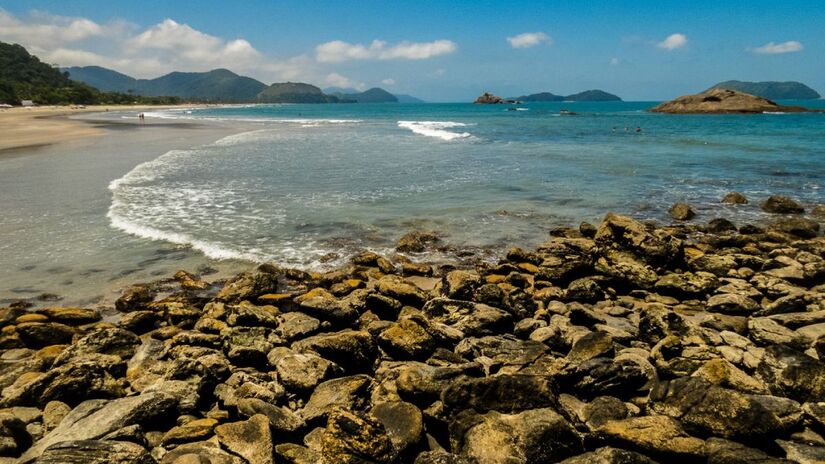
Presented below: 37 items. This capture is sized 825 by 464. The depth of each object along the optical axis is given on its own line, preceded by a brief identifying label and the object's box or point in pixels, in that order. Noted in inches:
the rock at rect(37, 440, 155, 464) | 167.9
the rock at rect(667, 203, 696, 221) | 627.5
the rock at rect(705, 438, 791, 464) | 162.6
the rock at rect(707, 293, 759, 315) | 334.0
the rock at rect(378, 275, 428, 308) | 343.0
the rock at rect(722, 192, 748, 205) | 709.9
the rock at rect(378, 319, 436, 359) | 259.3
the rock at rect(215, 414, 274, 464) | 178.5
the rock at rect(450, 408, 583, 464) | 172.6
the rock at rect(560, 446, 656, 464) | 164.4
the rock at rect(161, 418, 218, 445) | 192.1
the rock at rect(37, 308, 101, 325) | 328.5
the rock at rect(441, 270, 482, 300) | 347.3
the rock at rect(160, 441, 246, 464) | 170.7
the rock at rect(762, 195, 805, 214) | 657.0
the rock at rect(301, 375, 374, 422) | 210.5
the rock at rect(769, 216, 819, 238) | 537.3
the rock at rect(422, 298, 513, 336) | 297.6
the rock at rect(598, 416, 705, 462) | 172.2
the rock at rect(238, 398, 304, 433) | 195.5
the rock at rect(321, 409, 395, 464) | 170.6
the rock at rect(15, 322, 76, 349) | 306.8
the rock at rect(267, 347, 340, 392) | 230.7
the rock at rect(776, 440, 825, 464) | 173.6
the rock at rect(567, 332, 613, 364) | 245.6
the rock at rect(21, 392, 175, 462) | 191.0
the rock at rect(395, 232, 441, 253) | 497.0
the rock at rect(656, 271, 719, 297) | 374.0
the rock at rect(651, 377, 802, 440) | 181.8
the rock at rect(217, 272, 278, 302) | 361.4
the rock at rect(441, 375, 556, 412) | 199.5
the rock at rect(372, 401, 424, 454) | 185.5
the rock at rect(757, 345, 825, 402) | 210.4
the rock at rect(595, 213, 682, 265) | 426.9
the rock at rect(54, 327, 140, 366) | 275.7
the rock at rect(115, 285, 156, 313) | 358.9
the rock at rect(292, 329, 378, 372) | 253.3
